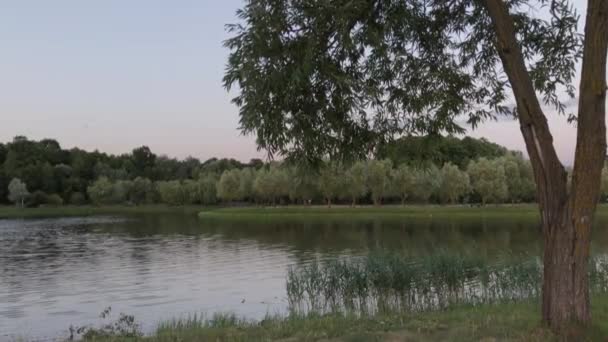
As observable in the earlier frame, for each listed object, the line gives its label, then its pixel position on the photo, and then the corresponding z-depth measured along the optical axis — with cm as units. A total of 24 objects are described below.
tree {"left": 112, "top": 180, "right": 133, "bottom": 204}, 12206
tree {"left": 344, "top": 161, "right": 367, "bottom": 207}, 7381
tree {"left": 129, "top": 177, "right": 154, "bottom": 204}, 12175
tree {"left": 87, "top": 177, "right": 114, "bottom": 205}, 12269
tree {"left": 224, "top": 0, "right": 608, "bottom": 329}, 745
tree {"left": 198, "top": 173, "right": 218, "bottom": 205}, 10700
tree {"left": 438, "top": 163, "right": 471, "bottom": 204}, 7556
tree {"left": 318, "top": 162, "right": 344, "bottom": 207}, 7450
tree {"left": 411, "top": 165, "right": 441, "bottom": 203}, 7462
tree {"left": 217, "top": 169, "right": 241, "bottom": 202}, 9619
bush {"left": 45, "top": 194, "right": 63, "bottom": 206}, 12319
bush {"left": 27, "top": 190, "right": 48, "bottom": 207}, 12041
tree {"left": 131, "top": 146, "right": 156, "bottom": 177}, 15248
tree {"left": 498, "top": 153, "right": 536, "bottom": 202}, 7938
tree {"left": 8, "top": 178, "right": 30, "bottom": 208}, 11575
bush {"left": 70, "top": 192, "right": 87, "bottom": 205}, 12711
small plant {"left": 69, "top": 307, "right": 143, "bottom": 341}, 996
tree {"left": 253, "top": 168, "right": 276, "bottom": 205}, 8656
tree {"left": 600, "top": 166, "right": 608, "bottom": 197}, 7412
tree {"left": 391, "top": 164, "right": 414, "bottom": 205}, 7446
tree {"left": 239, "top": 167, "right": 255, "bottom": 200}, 9419
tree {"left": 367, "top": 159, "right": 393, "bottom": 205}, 7419
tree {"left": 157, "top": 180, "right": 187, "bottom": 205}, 11175
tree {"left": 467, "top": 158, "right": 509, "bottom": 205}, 7550
